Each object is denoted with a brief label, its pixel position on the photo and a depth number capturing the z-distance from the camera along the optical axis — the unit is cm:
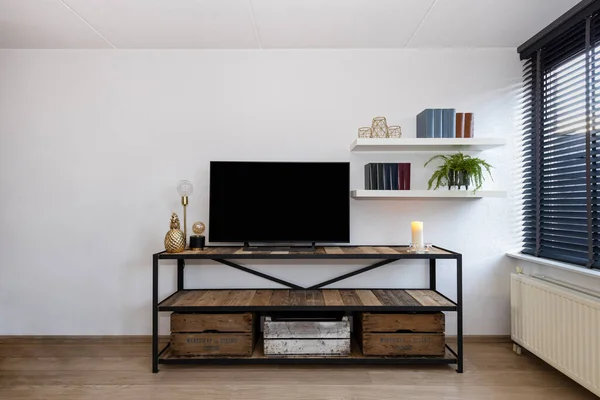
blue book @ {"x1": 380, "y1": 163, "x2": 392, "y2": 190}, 244
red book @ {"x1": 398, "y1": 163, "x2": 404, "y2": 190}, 244
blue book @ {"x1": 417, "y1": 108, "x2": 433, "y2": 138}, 242
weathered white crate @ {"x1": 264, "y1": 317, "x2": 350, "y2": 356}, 224
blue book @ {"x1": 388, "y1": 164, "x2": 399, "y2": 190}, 244
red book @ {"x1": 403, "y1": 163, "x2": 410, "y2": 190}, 244
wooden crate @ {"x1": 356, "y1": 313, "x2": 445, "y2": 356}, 222
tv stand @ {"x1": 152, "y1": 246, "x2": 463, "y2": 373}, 218
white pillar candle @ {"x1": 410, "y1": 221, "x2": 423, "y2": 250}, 232
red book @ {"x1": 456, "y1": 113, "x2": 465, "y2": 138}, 244
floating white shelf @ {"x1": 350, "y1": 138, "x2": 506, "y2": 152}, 234
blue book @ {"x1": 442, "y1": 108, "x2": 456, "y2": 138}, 242
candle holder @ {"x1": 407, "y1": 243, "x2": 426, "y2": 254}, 225
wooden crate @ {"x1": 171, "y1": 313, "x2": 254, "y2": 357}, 222
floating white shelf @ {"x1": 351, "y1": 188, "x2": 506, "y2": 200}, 237
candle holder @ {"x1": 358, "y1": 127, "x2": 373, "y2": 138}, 253
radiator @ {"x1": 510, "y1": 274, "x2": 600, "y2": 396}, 180
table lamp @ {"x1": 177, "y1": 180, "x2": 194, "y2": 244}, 246
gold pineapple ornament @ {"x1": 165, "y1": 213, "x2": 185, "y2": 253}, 229
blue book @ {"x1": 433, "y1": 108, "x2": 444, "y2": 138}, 242
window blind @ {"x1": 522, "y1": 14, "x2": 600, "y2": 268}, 203
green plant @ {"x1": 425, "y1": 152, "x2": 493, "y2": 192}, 238
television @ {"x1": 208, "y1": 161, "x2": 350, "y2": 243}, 245
